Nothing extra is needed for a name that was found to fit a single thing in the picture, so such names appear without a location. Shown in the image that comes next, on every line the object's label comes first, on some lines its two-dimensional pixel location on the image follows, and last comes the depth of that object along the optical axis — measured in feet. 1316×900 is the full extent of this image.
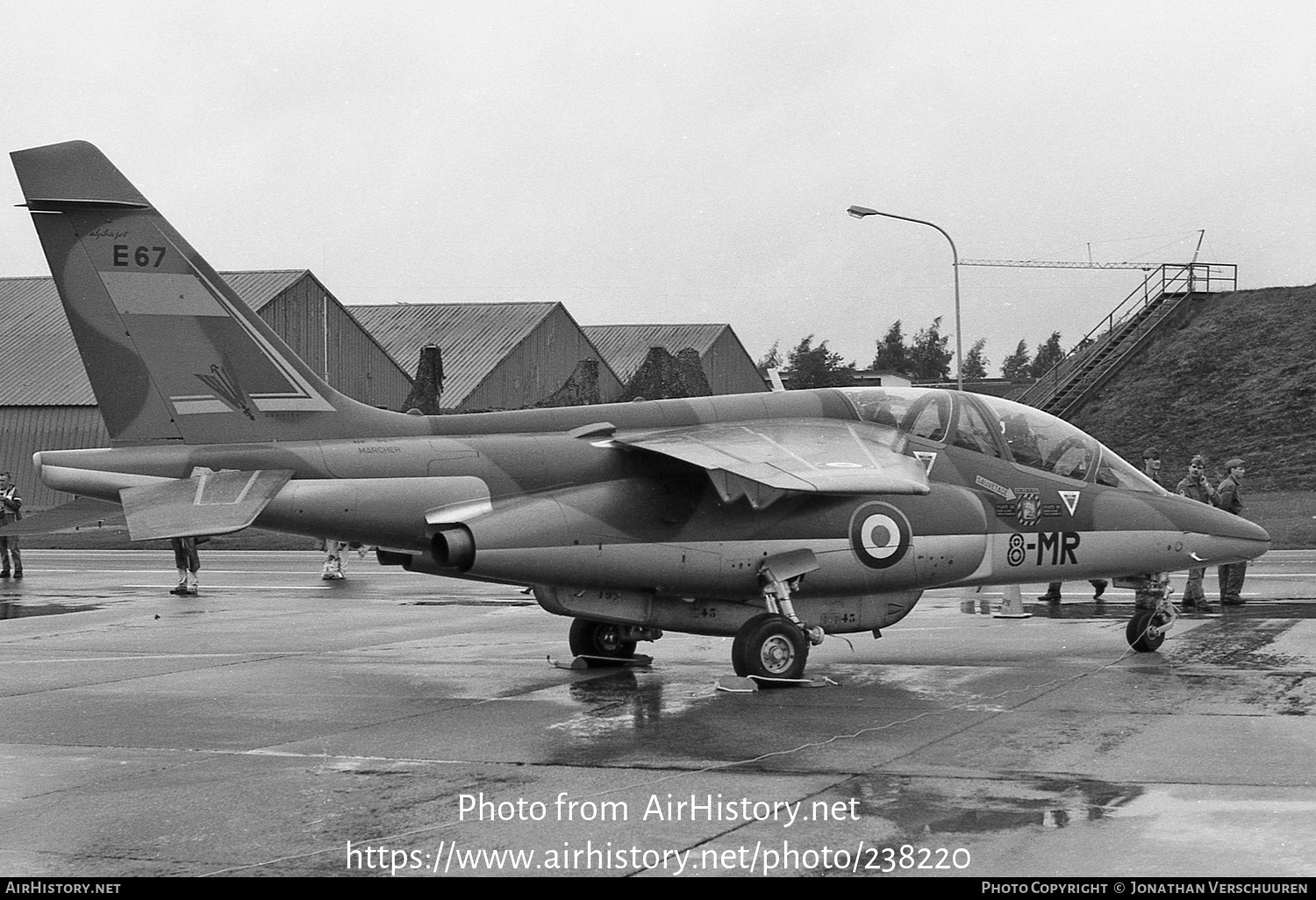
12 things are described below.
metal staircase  181.57
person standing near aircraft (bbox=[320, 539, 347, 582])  88.58
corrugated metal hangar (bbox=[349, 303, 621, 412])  189.47
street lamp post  98.93
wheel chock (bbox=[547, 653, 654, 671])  46.01
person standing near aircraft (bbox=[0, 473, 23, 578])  90.43
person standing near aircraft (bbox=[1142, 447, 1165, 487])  69.41
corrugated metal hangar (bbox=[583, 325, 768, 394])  219.20
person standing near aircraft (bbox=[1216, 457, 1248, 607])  61.67
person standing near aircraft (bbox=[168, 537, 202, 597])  79.56
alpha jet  39.04
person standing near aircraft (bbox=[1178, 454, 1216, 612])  65.16
